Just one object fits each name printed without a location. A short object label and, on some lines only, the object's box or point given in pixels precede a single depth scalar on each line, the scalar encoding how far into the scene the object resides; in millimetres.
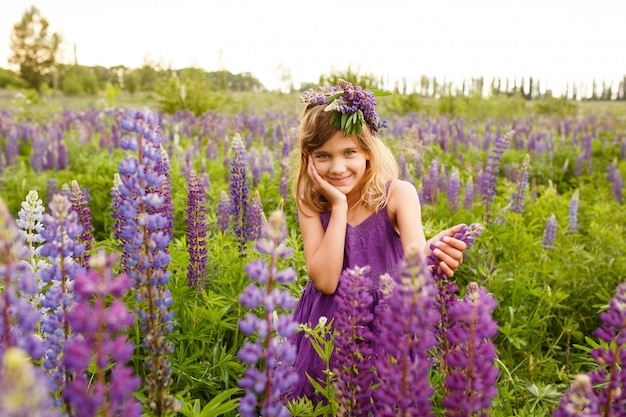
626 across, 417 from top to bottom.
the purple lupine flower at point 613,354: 1098
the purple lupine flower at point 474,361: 1120
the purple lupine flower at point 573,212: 4555
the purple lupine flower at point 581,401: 1049
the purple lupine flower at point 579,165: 7219
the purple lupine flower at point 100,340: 832
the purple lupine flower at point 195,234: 2600
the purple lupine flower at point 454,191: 4688
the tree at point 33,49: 50469
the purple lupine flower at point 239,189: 2982
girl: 2459
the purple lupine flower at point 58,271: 1172
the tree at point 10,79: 48438
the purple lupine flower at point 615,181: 6246
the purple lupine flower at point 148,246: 1218
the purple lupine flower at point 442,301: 1626
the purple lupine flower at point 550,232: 3914
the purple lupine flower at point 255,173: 4941
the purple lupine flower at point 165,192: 2264
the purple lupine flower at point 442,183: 5406
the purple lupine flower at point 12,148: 6769
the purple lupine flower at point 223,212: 3625
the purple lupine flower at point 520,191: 3977
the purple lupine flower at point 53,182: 2862
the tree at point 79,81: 38119
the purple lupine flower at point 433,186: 4754
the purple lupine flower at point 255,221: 3221
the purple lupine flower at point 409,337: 1021
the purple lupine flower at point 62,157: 6258
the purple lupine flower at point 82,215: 2340
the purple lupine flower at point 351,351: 1356
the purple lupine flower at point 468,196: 4770
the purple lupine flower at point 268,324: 1054
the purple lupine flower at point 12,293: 912
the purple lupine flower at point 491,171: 3979
